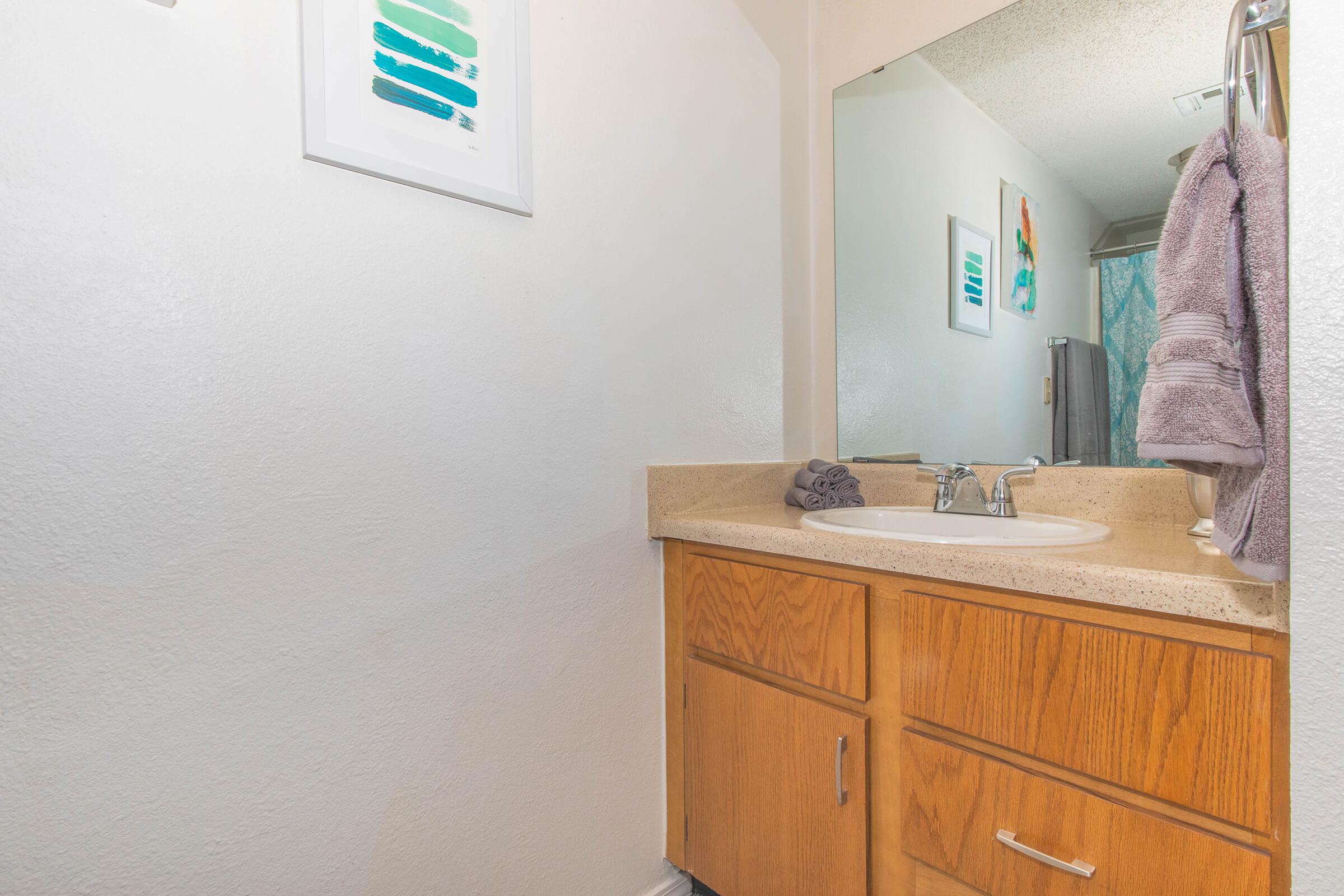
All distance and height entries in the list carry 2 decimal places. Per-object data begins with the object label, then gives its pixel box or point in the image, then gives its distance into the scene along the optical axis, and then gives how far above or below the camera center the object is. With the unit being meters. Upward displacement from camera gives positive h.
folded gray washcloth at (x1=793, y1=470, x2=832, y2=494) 1.50 -0.12
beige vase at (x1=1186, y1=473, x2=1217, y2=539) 1.00 -0.11
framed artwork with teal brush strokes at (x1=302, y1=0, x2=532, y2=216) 0.96 +0.53
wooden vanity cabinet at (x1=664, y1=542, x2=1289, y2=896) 0.71 -0.42
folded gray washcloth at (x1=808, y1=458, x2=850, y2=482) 1.52 -0.10
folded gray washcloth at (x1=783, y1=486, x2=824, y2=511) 1.49 -0.16
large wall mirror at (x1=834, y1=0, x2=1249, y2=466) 1.24 +0.44
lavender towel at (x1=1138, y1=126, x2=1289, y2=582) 0.63 +0.08
